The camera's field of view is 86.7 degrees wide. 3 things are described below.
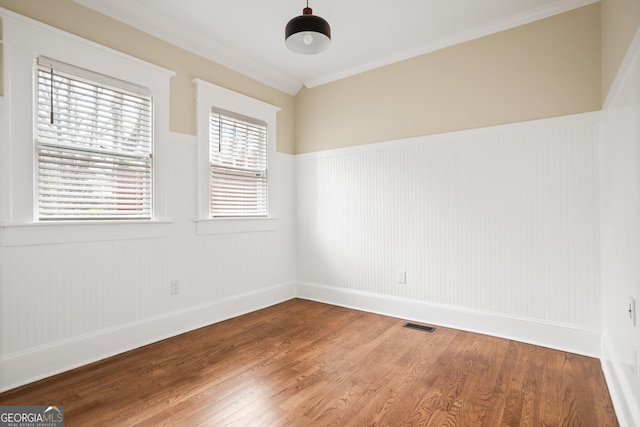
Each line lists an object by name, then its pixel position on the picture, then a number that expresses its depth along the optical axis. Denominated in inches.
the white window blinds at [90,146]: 91.5
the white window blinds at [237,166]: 136.1
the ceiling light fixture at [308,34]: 85.0
